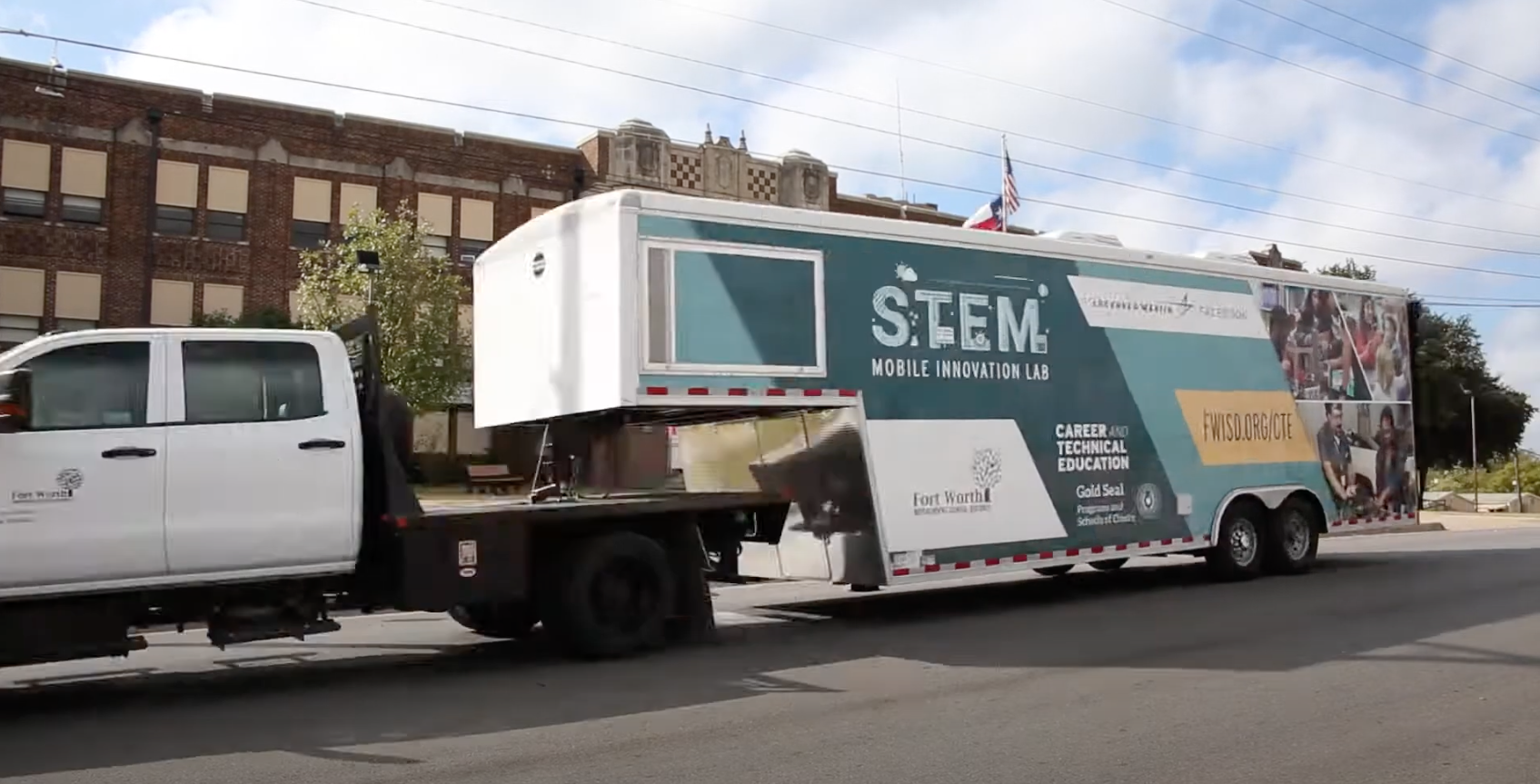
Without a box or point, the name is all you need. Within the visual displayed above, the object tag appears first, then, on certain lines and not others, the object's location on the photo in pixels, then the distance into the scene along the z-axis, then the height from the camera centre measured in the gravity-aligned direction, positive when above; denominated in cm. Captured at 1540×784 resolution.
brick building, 2972 +782
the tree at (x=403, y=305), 2633 +397
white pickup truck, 725 -13
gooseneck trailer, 754 +44
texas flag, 2253 +490
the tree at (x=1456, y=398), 4356 +290
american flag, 2408 +556
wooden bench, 1490 +13
